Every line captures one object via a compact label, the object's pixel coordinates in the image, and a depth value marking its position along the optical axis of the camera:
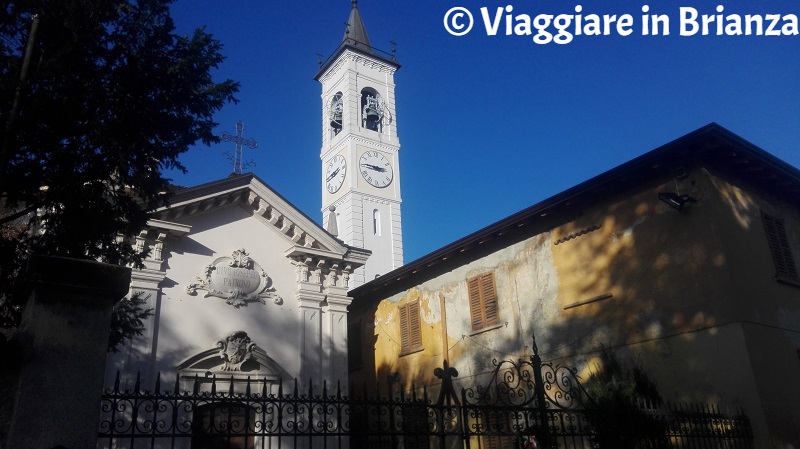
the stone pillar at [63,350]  4.36
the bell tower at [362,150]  41.34
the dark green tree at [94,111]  7.95
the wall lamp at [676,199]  12.93
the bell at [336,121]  45.34
